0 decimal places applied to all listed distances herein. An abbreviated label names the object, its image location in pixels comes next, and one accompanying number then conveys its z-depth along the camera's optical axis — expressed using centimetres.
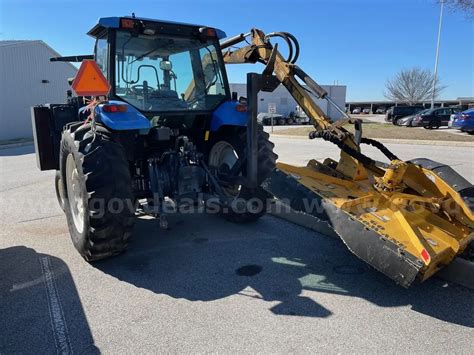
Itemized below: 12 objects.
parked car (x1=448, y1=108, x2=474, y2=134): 1953
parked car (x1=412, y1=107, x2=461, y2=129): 2586
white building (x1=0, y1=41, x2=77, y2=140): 2242
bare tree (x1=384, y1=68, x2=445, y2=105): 6128
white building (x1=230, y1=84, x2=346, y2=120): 4344
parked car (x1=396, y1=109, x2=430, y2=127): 2697
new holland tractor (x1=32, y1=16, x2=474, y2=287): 336
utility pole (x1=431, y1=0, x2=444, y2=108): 3500
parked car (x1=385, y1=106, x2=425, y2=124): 3042
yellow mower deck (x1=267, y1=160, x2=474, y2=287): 295
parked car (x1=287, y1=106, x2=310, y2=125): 4072
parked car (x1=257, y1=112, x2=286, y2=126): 3681
